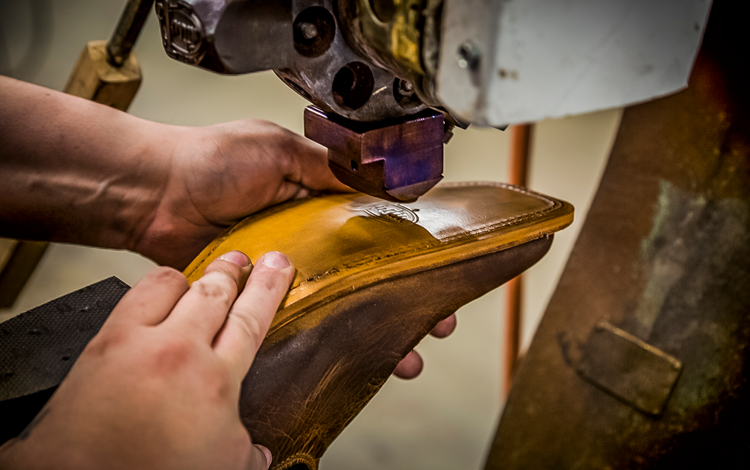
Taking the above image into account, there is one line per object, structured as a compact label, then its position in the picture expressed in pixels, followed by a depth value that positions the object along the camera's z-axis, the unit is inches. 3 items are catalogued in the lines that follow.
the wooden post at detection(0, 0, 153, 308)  40.2
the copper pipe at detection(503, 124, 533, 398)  61.3
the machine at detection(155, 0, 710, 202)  15.1
